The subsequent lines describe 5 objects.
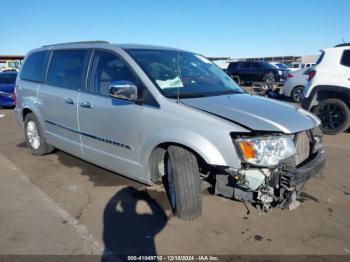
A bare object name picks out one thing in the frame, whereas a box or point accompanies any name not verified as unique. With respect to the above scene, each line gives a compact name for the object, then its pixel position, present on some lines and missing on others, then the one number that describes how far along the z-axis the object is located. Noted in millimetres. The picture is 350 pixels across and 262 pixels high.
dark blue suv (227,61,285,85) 19469
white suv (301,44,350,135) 7082
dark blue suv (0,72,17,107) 11732
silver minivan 2920
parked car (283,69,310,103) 12609
